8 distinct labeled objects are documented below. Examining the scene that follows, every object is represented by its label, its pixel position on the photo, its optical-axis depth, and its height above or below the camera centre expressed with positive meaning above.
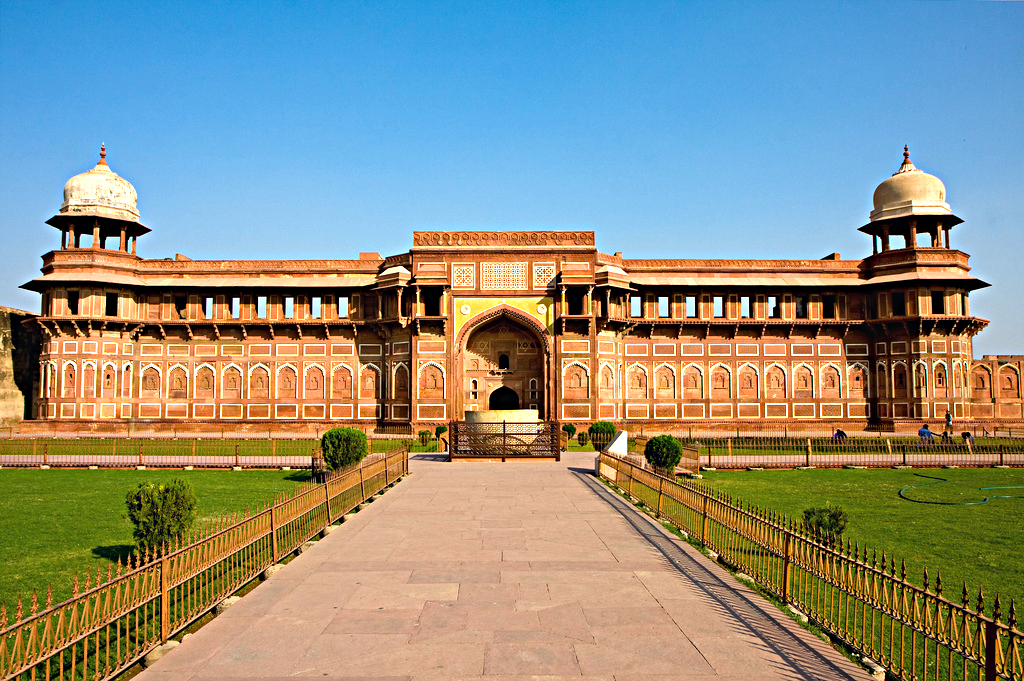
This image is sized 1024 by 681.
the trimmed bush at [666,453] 15.45 -1.48
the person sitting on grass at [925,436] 20.94 -1.73
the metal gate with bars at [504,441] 19.31 -1.44
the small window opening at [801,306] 31.41 +3.62
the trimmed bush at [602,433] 22.27 -1.46
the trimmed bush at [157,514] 7.44 -1.29
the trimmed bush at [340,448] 14.91 -1.20
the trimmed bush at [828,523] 7.27 -1.48
